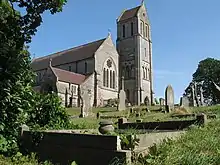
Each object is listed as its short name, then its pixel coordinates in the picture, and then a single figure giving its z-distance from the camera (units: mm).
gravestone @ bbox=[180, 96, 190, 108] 19091
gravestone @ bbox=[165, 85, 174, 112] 17094
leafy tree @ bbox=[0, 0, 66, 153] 6396
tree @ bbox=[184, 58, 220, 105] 56096
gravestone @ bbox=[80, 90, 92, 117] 19722
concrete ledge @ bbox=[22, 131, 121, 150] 4492
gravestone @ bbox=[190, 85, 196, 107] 22730
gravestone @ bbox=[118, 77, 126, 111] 21263
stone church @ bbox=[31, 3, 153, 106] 41767
